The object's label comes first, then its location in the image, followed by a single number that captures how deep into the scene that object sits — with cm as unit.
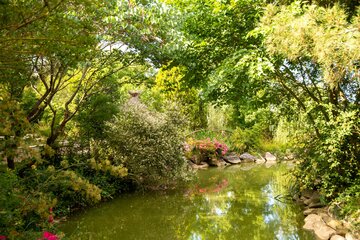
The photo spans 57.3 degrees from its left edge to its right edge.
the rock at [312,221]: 558
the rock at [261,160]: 1504
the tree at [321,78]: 397
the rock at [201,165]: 1324
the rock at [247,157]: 1515
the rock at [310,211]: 617
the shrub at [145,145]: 822
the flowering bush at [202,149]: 1304
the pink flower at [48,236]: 321
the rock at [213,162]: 1387
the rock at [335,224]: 506
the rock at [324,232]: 510
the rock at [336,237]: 477
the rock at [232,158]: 1458
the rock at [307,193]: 692
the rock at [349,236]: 457
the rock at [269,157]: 1546
